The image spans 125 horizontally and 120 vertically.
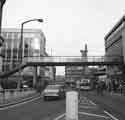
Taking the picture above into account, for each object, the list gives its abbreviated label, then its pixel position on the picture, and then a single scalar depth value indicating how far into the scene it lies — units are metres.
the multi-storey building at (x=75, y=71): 115.74
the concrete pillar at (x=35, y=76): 45.83
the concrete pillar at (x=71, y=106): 5.68
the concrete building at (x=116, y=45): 46.03
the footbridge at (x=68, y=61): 38.03
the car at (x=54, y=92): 22.23
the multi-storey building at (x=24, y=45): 72.12
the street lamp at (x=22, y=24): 24.38
